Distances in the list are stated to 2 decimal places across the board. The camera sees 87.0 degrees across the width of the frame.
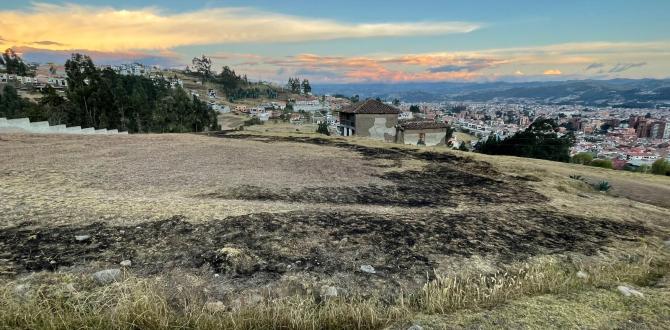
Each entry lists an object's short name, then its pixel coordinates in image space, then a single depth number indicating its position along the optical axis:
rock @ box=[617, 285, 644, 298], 5.02
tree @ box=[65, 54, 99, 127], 60.38
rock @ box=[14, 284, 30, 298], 4.59
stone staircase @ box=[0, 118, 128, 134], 23.85
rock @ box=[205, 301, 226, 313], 4.69
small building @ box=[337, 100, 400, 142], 52.44
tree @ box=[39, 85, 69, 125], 58.35
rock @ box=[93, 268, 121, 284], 5.14
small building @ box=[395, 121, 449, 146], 54.17
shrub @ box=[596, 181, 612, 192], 17.63
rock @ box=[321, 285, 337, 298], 5.21
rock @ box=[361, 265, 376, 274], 6.00
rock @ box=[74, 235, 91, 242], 6.51
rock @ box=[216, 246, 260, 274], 5.82
